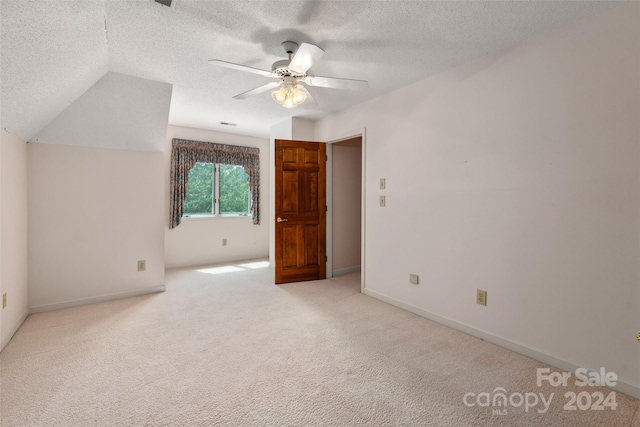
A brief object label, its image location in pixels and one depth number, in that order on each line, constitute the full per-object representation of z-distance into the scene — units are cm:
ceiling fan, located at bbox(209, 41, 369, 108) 210
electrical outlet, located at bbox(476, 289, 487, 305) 250
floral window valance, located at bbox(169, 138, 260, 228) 497
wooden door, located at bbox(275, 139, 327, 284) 404
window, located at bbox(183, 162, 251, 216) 536
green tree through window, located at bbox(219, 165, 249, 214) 567
